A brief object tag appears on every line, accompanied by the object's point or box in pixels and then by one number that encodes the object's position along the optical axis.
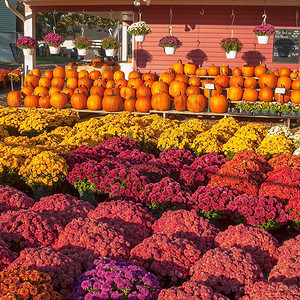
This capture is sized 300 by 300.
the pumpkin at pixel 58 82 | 13.31
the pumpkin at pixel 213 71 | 13.91
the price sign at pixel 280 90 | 11.61
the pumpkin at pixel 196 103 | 11.92
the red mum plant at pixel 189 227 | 4.49
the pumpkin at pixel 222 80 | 13.36
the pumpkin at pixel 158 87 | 12.61
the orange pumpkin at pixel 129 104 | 12.05
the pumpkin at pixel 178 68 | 14.02
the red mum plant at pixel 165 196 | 5.43
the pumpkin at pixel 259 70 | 13.55
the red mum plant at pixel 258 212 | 5.19
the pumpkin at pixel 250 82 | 13.16
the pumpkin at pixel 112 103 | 11.95
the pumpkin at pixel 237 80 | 13.20
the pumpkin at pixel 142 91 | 12.38
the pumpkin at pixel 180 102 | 12.02
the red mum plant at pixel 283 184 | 5.79
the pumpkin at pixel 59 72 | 13.92
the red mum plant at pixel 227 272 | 3.66
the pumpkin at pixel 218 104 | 11.93
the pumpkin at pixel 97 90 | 12.39
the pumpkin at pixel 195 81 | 13.36
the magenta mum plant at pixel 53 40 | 14.28
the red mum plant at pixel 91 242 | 4.07
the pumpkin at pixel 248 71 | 13.52
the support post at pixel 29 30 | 15.29
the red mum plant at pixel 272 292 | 3.26
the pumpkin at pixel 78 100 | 12.05
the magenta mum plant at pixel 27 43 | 14.22
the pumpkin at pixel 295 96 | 12.32
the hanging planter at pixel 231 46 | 13.45
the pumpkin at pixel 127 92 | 12.41
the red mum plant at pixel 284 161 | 6.57
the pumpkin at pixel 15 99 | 12.58
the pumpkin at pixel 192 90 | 12.52
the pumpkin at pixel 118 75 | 13.55
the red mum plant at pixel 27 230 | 4.36
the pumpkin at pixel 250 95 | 12.66
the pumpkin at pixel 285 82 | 12.86
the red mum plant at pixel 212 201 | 5.35
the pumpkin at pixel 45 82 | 13.38
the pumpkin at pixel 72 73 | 13.75
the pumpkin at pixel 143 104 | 11.89
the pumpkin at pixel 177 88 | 12.70
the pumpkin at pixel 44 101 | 12.27
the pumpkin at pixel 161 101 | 11.88
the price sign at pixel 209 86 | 11.95
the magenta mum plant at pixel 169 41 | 13.49
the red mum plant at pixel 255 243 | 4.27
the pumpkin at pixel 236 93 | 12.84
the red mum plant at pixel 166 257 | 3.94
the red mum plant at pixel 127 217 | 4.56
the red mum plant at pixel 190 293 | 3.29
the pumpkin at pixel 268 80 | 12.94
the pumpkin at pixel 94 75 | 13.64
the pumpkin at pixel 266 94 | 12.53
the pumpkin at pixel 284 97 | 12.68
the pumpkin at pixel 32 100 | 12.38
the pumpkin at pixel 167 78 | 13.27
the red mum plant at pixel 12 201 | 5.18
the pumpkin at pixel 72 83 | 13.23
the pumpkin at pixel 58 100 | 12.05
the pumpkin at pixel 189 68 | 14.01
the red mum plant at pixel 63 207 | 4.88
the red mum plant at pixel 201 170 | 6.35
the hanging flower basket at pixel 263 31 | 13.03
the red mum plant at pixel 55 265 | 3.60
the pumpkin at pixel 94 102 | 12.04
